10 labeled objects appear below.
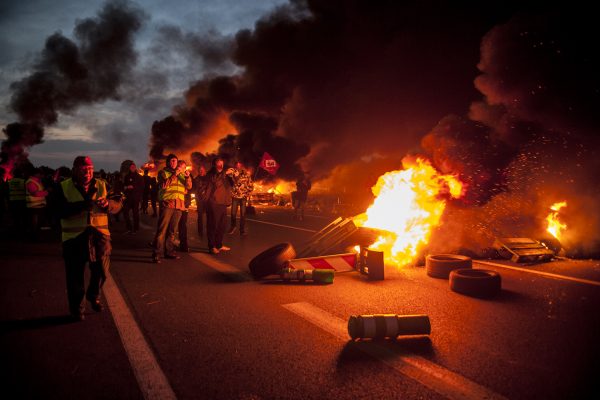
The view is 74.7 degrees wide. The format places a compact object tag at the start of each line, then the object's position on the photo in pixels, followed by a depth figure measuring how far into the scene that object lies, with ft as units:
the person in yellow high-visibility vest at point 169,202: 24.71
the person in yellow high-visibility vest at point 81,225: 13.75
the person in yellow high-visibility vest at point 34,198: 34.19
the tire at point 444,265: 20.22
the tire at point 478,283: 16.80
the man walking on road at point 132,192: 39.52
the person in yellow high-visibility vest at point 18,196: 35.73
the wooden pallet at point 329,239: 22.77
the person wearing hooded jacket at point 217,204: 28.22
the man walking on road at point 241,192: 37.40
